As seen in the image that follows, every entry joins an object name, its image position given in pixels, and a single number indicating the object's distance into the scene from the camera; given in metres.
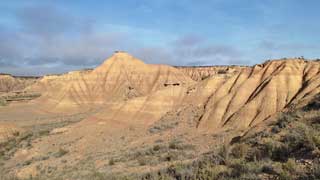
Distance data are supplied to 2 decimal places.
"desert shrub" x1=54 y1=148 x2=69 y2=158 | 32.72
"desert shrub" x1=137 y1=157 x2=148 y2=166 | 20.65
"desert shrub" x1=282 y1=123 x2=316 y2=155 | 10.70
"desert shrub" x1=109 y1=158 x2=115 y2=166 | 22.89
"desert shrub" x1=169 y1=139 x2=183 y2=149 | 26.33
